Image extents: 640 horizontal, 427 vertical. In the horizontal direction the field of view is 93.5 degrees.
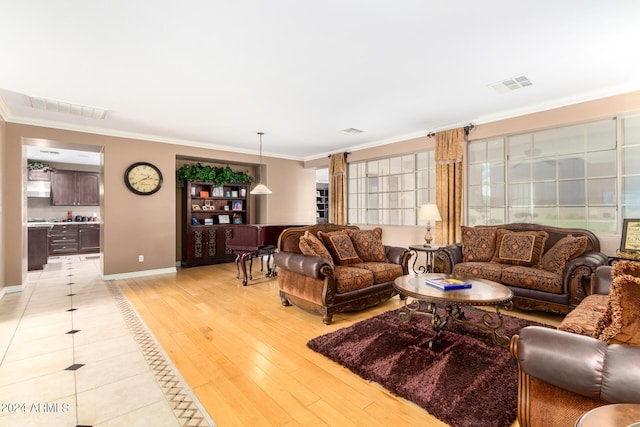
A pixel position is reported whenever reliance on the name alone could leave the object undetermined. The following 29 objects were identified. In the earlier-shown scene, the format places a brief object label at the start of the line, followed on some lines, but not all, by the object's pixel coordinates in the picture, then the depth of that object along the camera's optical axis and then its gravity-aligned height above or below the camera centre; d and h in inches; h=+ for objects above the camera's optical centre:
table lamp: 179.7 -0.5
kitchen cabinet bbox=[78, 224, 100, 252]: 324.5 -27.0
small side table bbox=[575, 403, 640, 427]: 33.2 -23.3
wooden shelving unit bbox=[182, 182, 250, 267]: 247.6 -5.0
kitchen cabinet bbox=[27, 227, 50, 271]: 234.3 -26.7
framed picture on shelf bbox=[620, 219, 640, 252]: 127.9 -10.4
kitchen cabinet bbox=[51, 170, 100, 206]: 320.3 +27.0
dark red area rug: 69.9 -44.8
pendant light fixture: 212.2 +15.9
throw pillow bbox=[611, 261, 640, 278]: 54.2 -10.3
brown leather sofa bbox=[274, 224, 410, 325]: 124.2 -29.3
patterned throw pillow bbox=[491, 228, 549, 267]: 148.7 -18.2
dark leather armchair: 45.3 -26.2
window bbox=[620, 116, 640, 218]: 136.5 +20.3
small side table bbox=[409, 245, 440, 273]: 177.6 -27.4
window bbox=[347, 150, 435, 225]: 219.9 +19.0
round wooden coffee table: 92.8 -26.7
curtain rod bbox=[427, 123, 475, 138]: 185.0 +52.1
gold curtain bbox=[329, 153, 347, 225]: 266.8 +21.5
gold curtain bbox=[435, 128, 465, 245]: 190.1 +18.6
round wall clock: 211.0 +24.8
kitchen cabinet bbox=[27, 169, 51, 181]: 304.3 +38.8
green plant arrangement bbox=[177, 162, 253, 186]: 247.2 +33.0
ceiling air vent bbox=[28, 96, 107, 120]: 150.4 +55.9
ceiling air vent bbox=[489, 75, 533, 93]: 128.0 +56.5
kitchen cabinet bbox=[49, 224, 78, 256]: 309.6 -27.5
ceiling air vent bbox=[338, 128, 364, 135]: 208.1 +57.3
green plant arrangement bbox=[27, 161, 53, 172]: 301.4 +46.9
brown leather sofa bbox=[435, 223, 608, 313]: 123.2 -26.9
